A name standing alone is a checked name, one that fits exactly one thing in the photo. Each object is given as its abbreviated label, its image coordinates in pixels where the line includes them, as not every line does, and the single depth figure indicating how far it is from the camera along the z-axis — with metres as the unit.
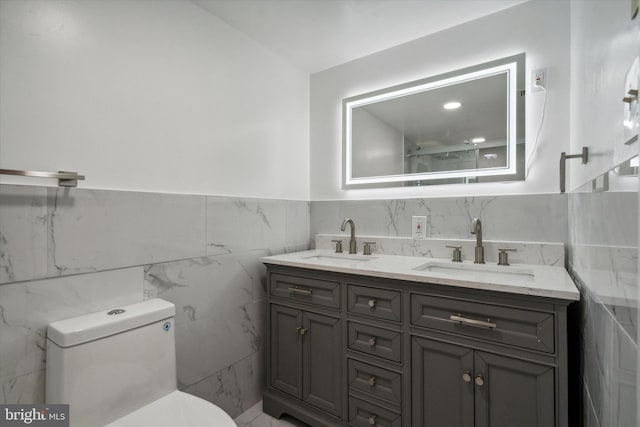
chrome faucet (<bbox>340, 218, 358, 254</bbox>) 2.12
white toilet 1.06
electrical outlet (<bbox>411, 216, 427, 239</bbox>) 1.91
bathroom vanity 1.12
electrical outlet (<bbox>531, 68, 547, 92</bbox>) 1.59
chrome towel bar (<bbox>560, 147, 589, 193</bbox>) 1.43
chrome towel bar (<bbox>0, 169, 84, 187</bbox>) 1.00
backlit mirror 1.72
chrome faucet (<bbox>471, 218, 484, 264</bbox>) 1.65
